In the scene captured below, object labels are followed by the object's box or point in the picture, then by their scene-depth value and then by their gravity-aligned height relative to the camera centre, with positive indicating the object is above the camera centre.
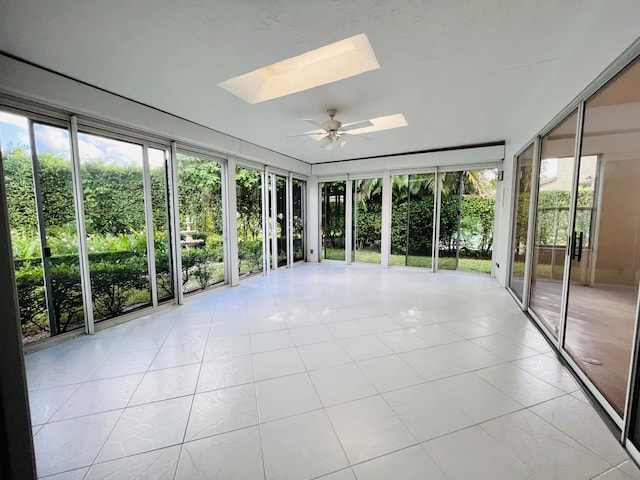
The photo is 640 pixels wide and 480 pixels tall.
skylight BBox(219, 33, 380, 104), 2.55 +1.61
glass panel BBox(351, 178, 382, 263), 7.04 +0.00
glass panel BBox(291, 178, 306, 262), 7.21 +0.01
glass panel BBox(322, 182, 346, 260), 7.41 +0.01
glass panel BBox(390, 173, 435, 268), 6.43 -0.03
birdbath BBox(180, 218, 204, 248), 4.28 -0.29
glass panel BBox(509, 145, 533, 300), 3.81 -0.02
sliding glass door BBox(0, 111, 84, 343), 2.61 -0.05
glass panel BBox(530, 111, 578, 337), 2.63 -0.02
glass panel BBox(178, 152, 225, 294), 4.26 -0.04
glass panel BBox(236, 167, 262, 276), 5.36 +0.01
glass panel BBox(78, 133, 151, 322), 3.17 -0.05
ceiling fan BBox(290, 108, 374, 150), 3.67 +1.34
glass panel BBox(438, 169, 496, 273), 5.95 +0.00
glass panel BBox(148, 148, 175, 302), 3.80 -0.03
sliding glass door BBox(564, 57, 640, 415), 1.99 -0.22
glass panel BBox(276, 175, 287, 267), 6.43 +0.01
